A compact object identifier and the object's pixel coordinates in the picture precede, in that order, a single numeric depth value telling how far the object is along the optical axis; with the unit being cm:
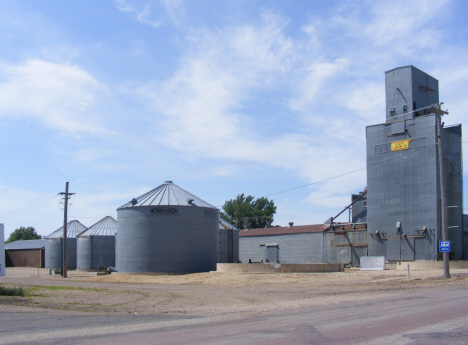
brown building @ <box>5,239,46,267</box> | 9219
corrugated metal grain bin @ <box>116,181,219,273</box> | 4650
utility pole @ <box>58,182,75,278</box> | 4999
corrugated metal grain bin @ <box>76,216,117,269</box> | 6562
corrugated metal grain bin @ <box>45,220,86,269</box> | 7312
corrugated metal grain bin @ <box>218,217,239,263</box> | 5647
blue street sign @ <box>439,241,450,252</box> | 3128
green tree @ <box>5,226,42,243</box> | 16199
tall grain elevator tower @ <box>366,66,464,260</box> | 4728
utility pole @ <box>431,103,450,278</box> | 3212
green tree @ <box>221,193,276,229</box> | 11844
